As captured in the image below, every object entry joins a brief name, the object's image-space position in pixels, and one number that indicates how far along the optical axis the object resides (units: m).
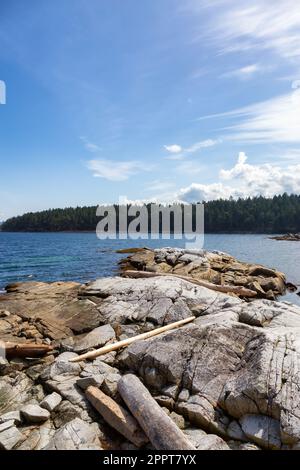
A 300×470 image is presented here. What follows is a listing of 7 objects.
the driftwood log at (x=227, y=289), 21.27
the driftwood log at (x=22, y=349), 11.62
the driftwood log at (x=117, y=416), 7.70
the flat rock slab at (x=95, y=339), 12.04
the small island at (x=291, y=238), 105.44
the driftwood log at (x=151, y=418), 7.16
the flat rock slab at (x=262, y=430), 7.30
